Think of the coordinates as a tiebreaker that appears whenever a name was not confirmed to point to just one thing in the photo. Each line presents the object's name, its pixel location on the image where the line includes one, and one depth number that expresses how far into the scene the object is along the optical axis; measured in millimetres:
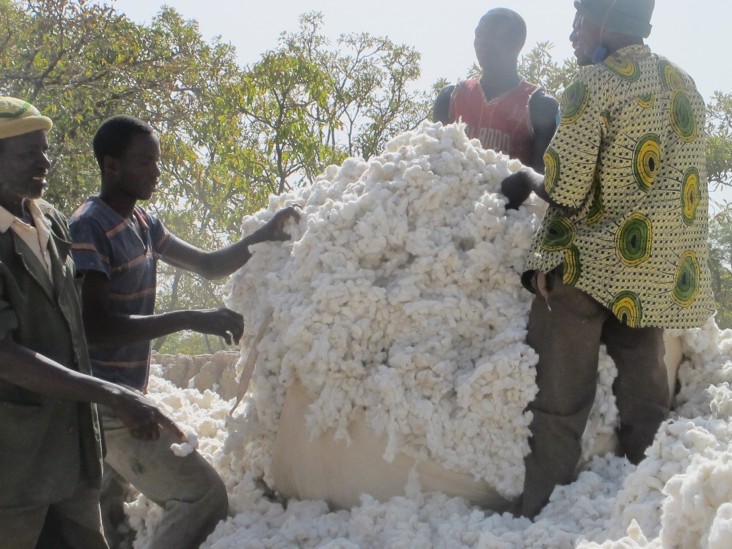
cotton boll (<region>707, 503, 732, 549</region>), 2131
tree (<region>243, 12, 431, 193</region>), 9828
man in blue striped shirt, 3375
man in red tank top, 4066
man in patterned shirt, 3111
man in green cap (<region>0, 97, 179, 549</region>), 2771
